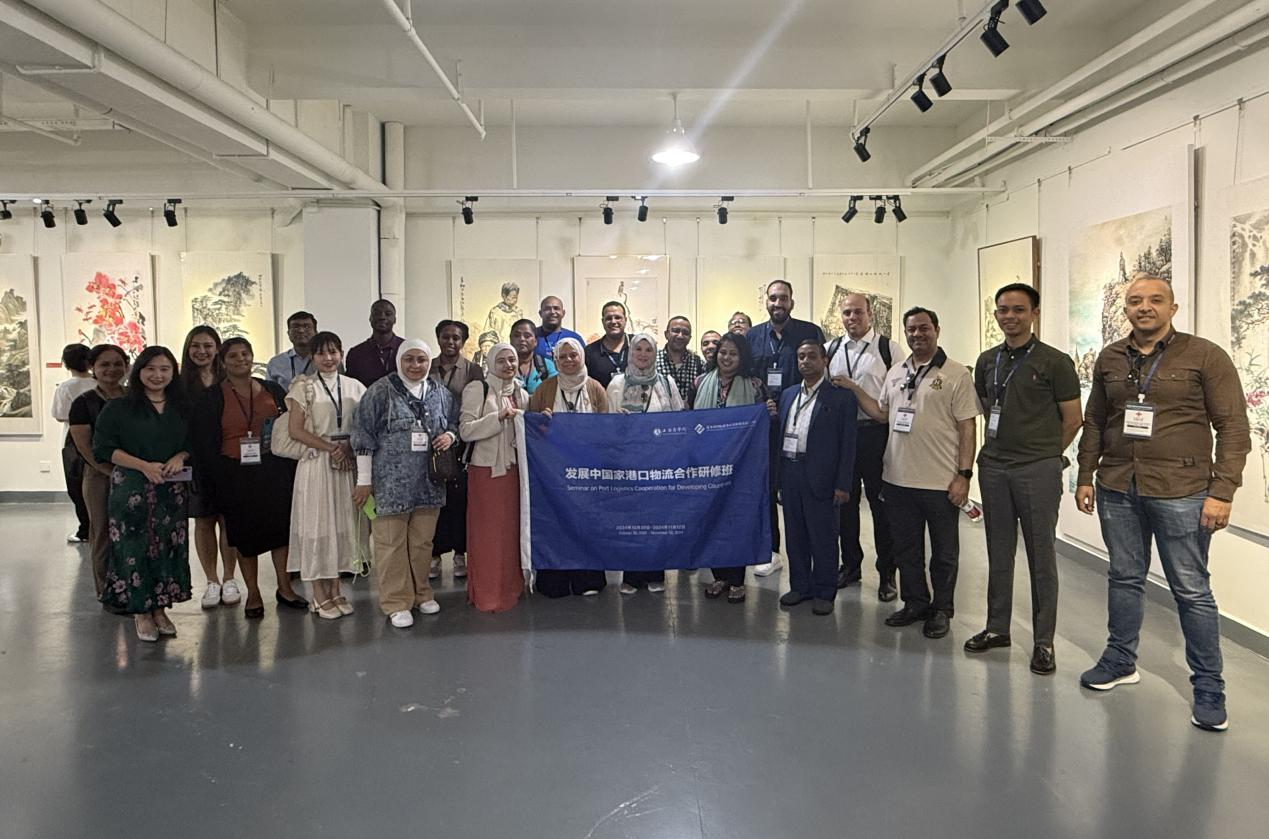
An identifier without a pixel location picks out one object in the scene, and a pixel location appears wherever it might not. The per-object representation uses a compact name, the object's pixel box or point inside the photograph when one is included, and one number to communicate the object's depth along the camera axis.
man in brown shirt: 3.06
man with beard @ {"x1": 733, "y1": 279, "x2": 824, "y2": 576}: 5.08
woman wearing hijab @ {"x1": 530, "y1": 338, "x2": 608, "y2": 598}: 4.66
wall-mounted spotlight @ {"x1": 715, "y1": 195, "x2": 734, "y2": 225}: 7.59
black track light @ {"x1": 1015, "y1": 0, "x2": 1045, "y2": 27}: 3.86
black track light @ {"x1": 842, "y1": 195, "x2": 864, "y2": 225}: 7.38
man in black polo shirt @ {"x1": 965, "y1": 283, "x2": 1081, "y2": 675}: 3.69
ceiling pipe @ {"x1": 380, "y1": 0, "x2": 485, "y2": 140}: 3.98
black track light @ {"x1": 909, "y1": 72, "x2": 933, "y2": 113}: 5.13
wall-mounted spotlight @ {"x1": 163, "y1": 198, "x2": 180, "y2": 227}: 7.42
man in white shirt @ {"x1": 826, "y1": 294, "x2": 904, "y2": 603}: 4.87
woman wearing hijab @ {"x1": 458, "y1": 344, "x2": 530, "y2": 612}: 4.54
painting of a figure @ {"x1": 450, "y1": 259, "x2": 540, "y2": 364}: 8.52
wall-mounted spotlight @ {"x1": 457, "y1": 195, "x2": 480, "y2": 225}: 7.39
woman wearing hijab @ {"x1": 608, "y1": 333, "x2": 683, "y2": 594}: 4.87
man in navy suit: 4.45
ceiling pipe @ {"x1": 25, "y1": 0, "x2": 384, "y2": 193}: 3.71
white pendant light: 6.75
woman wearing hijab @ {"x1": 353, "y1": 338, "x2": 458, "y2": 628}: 4.32
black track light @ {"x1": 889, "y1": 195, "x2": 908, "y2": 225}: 7.43
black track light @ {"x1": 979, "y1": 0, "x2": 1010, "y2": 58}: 4.15
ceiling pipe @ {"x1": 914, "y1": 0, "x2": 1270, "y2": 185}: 3.75
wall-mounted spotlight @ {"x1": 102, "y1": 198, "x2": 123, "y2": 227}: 7.40
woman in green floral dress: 4.01
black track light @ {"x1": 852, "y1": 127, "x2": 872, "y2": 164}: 6.49
